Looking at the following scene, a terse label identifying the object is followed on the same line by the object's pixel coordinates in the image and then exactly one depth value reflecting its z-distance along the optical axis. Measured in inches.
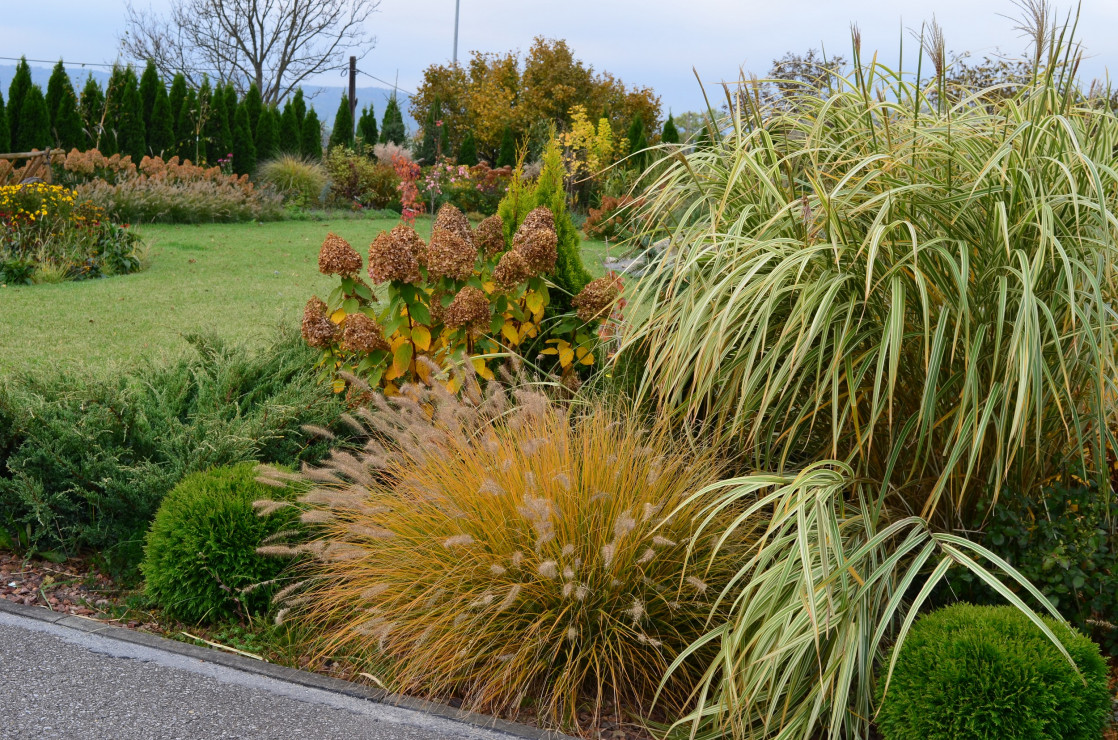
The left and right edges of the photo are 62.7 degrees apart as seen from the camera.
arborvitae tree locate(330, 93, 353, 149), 810.2
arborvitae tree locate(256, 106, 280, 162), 729.6
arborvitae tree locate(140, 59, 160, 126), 680.4
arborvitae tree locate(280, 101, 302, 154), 749.3
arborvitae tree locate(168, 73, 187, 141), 695.1
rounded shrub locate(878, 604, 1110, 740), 80.4
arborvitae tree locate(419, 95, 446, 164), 830.5
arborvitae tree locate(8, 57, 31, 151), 602.9
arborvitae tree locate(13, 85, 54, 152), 598.9
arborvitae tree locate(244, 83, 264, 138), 730.2
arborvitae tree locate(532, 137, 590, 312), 174.2
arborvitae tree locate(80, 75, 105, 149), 652.1
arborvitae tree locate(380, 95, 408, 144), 905.5
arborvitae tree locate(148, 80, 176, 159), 676.7
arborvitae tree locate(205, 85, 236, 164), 702.5
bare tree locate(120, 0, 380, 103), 1168.8
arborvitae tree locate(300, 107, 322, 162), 771.4
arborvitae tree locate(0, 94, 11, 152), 589.3
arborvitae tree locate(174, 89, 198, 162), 694.5
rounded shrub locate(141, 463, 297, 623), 117.2
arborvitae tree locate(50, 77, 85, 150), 617.6
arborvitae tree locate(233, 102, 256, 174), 710.5
